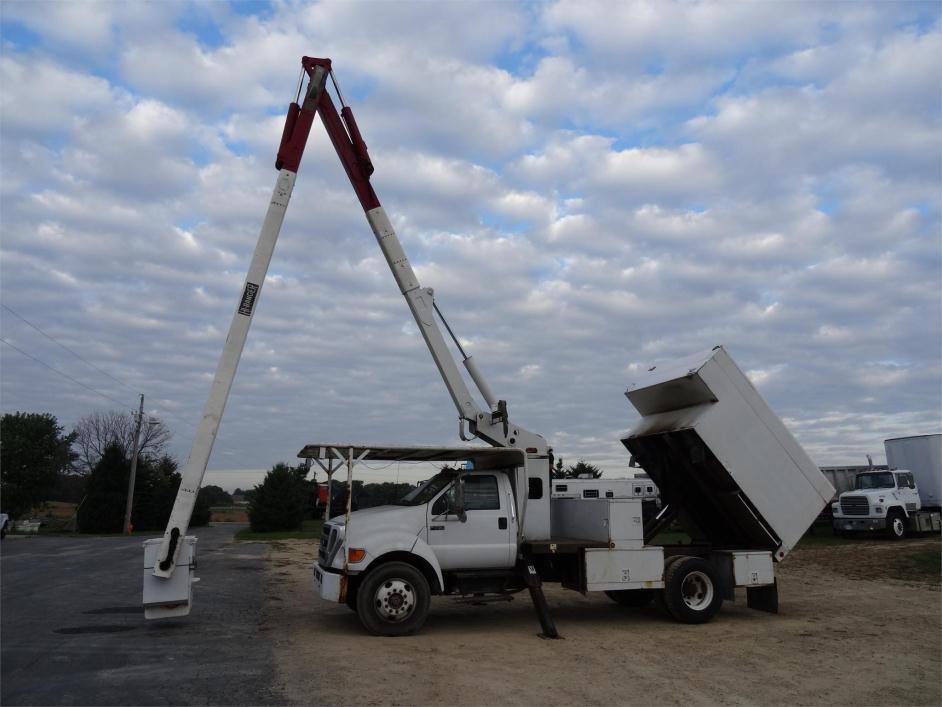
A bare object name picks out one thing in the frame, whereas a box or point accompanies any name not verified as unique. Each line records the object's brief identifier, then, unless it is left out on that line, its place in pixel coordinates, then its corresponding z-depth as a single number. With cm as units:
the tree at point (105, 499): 4394
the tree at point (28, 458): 4947
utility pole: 4094
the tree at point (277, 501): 4009
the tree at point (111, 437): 6569
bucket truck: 966
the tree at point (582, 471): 3850
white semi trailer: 2448
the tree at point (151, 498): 4591
